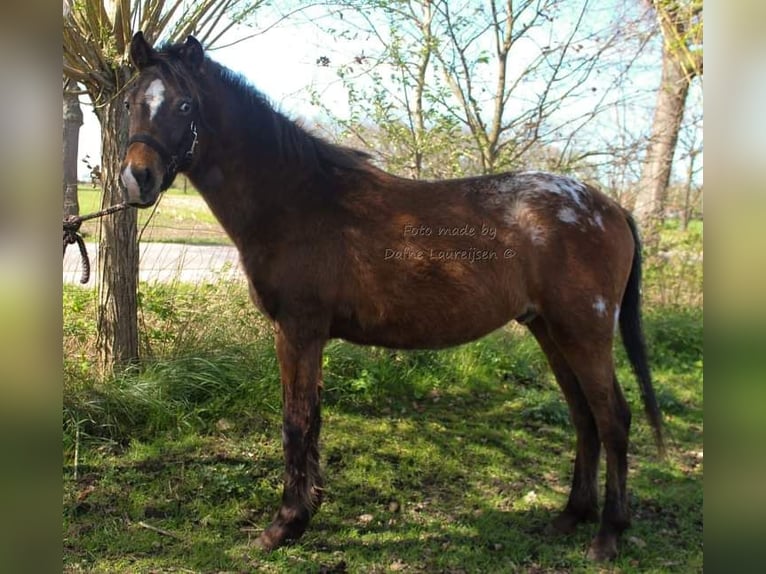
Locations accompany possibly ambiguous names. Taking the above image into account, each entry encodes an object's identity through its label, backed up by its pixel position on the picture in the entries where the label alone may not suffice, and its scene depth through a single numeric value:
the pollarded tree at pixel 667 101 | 5.07
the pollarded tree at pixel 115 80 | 3.02
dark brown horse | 2.71
